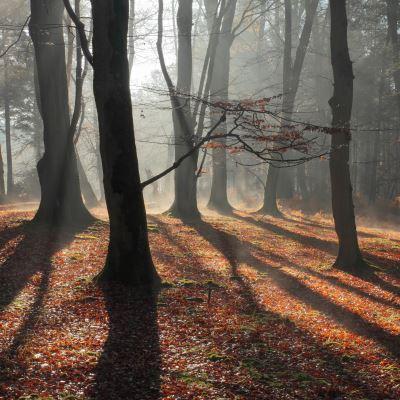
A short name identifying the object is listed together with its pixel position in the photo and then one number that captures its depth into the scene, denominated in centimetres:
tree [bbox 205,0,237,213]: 2280
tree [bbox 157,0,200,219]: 1767
